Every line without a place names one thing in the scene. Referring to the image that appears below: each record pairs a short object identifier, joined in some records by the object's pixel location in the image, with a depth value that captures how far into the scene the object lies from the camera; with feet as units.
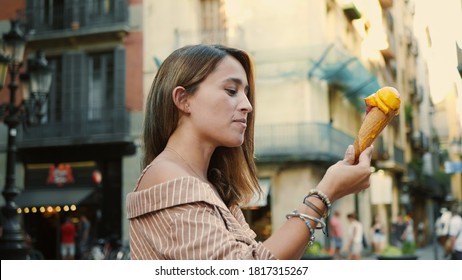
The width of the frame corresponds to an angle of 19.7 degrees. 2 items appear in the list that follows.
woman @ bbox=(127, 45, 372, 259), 8.56
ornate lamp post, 26.44
